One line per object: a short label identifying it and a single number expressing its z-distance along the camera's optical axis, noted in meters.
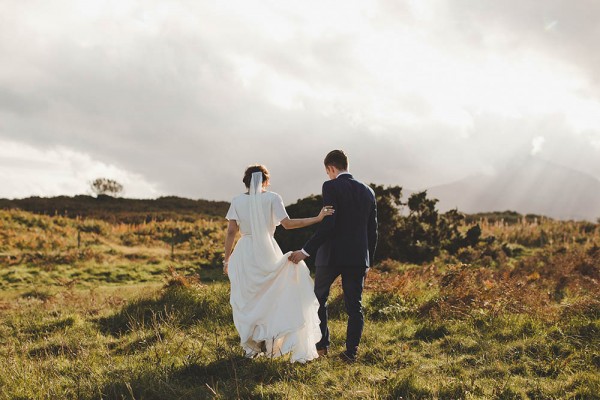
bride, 6.25
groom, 6.15
